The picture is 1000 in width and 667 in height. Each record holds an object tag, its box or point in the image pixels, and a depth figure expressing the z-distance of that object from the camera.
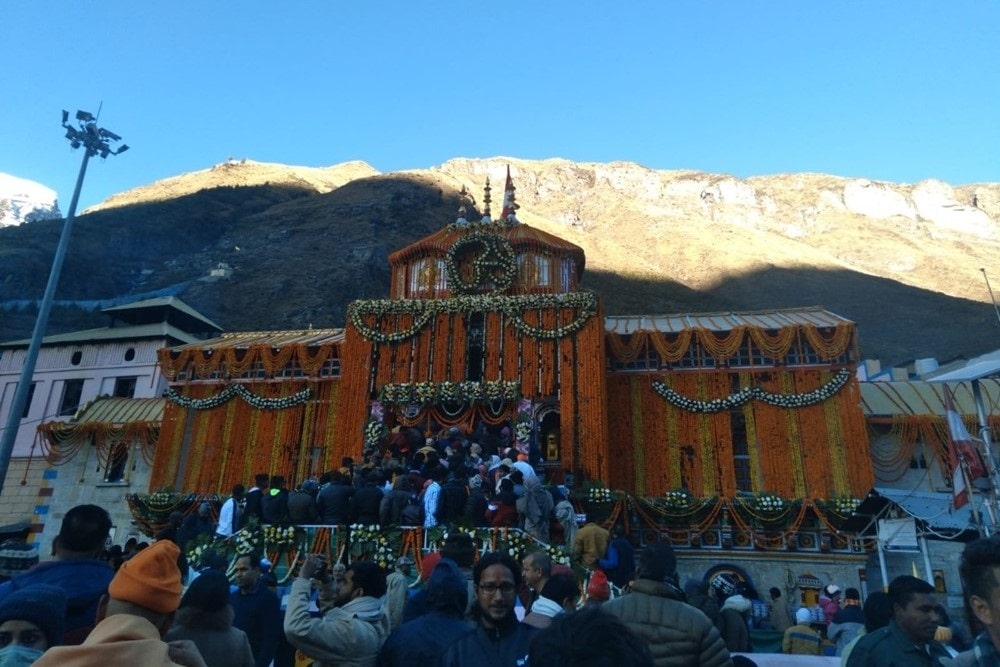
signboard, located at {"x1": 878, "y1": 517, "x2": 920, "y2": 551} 15.66
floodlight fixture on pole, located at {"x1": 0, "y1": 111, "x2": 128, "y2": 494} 14.83
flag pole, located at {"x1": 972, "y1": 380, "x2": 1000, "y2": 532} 10.31
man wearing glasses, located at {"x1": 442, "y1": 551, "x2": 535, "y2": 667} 3.69
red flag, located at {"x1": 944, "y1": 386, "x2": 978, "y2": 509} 10.88
